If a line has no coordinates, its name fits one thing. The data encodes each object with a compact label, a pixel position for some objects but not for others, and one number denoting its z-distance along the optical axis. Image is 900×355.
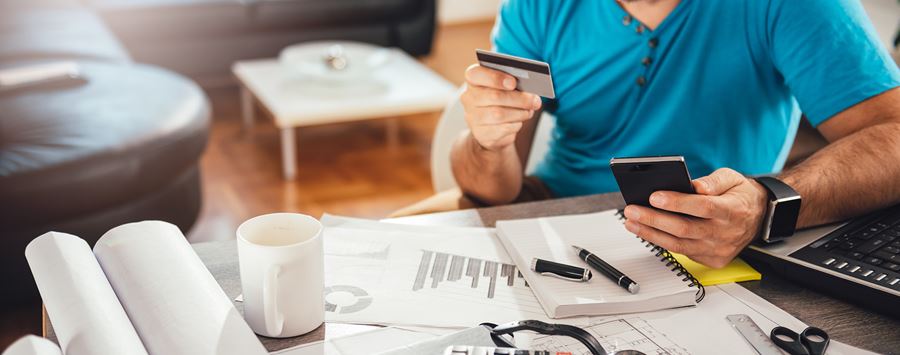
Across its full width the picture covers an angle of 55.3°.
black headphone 0.75
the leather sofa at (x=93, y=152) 1.81
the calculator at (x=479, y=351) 0.71
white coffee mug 0.73
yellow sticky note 0.90
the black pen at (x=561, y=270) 0.87
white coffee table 2.65
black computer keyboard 0.86
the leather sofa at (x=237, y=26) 3.22
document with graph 0.83
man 0.93
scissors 0.76
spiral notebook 0.83
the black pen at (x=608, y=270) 0.85
